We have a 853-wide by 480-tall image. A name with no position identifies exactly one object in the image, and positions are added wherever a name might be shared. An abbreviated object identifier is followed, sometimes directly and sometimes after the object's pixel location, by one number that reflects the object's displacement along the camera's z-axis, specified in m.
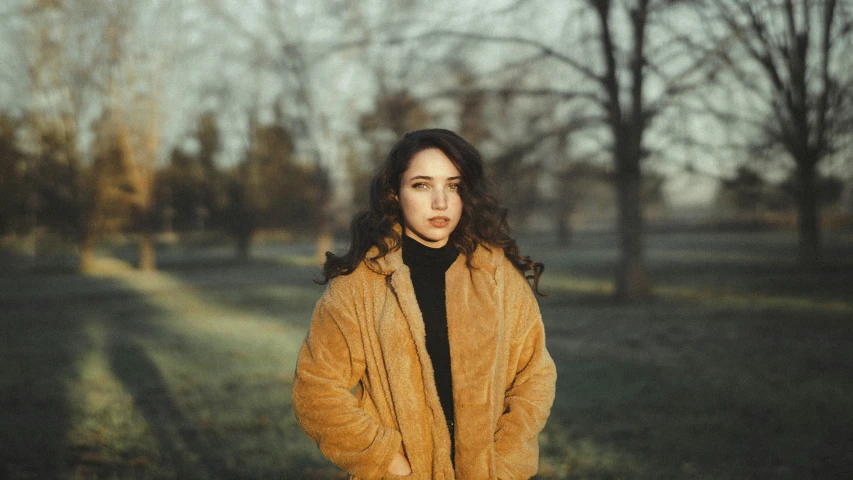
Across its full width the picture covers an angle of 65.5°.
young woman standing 1.92
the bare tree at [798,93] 12.55
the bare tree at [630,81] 11.08
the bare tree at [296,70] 12.76
